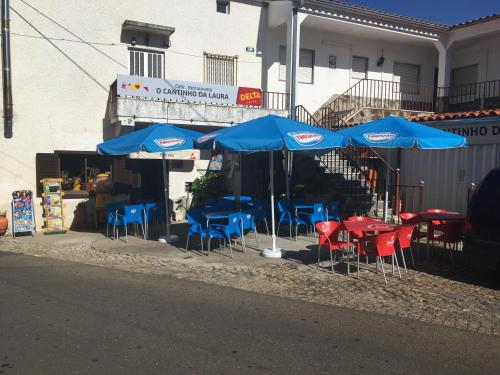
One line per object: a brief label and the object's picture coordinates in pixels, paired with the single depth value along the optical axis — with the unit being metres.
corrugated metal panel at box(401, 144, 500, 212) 10.79
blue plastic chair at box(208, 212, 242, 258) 8.32
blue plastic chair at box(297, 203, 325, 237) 9.53
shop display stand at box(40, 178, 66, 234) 11.53
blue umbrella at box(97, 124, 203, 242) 8.77
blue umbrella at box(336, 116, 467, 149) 7.94
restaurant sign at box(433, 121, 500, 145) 10.45
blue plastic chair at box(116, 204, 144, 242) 9.83
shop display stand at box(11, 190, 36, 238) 11.06
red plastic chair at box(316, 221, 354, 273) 6.98
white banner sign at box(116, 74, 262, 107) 11.63
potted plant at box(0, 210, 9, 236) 10.90
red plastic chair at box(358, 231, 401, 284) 6.47
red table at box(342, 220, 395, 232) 6.91
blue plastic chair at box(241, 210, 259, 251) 8.72
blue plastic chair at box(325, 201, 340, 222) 9.73
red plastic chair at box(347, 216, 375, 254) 6.89
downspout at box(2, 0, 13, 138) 11.09
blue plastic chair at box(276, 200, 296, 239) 9.78
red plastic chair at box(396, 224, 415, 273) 6.81
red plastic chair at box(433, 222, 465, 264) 7.55
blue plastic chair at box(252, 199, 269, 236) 9.57
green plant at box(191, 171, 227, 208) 13.60
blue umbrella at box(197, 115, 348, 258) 7.45
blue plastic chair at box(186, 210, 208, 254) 8.42
